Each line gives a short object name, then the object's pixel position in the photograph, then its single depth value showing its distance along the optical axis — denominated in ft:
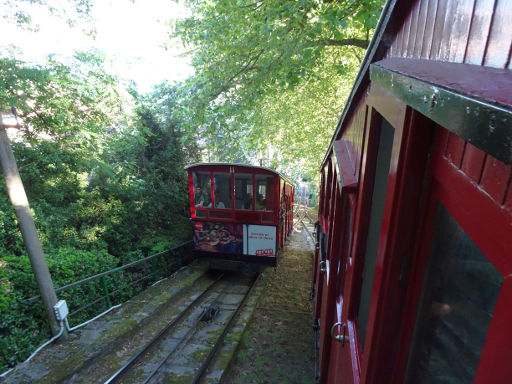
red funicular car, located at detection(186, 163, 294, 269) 26.16
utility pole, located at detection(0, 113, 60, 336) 14.33
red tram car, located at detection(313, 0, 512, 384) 1.56
